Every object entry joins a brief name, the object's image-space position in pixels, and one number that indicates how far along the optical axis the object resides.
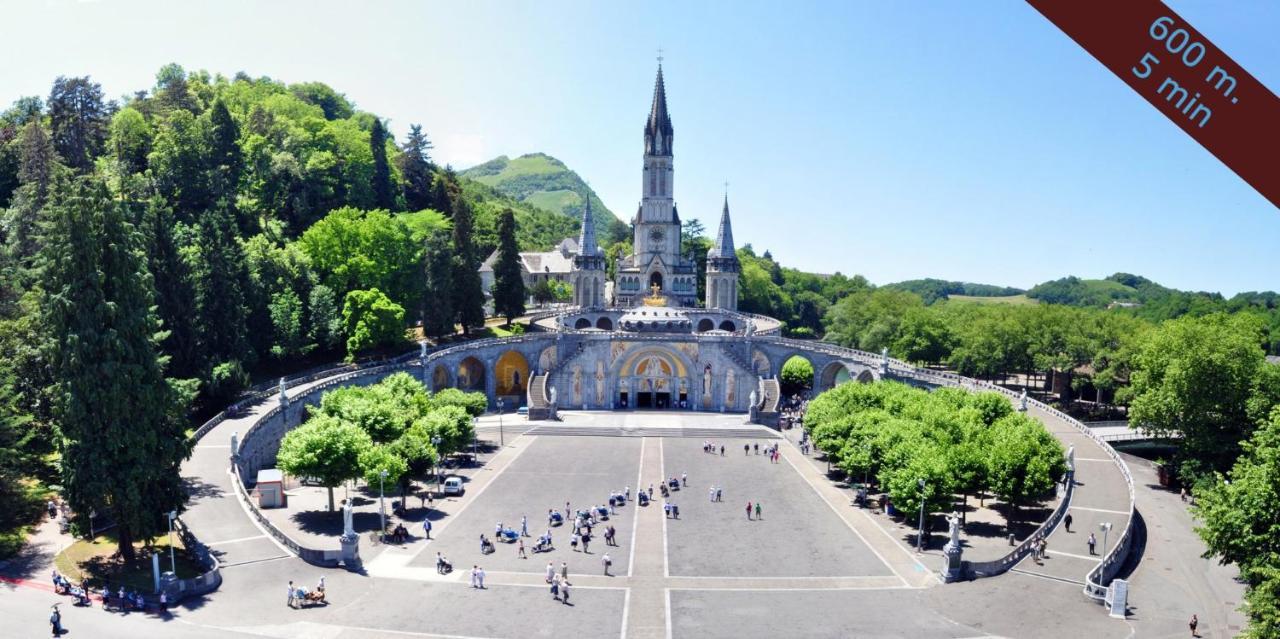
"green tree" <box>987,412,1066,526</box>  38.53
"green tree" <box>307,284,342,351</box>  64.62
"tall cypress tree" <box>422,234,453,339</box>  73.81
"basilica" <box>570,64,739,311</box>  113.44
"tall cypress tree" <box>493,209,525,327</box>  85.56
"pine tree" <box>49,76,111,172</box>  69.94
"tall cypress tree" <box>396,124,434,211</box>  104.19
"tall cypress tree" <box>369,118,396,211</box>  93.56
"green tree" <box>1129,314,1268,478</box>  49.38
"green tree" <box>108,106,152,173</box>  73.94
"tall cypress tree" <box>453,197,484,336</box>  78.00
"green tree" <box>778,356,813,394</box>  84.62
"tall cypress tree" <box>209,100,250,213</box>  72.81
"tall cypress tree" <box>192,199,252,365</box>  51.59
